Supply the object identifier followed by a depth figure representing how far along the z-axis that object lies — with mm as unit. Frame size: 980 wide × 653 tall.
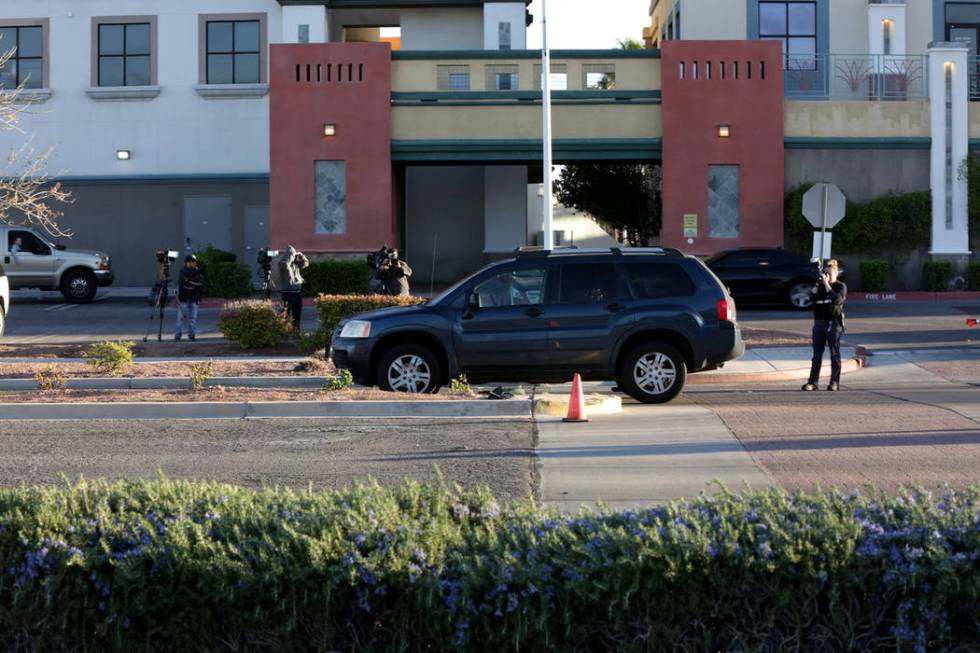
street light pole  25016
